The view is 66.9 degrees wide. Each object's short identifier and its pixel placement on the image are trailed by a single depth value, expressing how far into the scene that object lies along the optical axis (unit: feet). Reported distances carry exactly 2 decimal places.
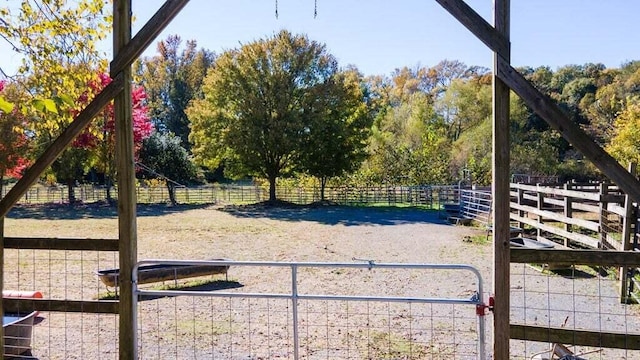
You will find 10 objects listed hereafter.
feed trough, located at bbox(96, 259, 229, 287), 26.12
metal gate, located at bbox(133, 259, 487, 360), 16.48
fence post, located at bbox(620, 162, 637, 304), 25.08
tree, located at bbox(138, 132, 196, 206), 97.40
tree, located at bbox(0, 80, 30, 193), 61.21
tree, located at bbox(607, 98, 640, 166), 73.87
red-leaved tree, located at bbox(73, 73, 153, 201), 74.13
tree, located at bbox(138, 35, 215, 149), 154.92
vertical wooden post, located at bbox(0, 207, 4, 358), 12.82
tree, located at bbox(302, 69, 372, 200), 86.69
